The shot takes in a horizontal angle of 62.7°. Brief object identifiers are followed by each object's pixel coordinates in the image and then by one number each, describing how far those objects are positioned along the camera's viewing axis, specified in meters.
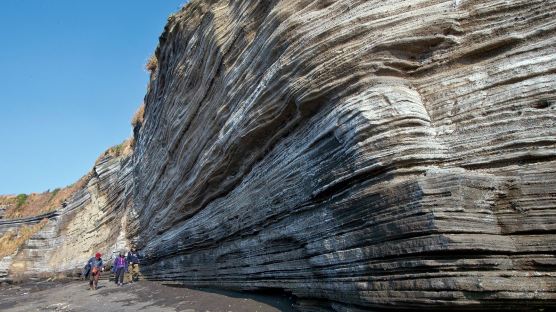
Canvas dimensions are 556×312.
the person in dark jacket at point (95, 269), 18.59
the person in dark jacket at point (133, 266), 20.03
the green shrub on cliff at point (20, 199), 50.16
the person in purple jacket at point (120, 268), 19.02
